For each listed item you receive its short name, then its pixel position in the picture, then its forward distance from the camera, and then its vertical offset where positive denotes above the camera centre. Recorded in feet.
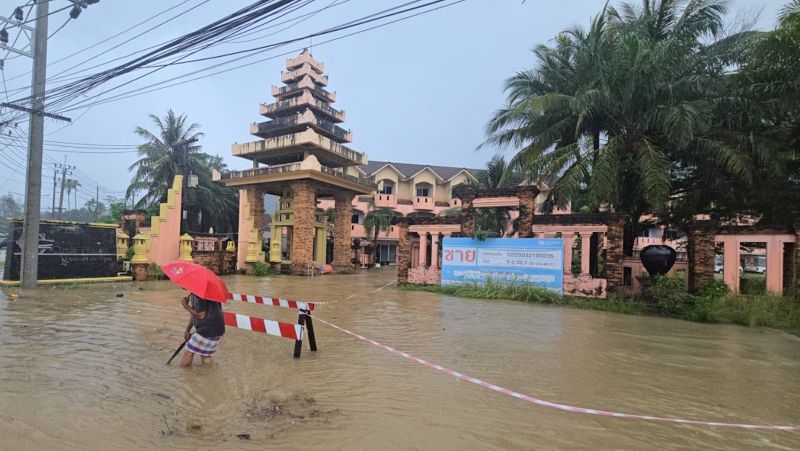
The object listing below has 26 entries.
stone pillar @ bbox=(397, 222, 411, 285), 56.54 -1.54
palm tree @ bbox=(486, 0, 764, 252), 40.16 +14.07
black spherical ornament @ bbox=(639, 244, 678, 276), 42.06 -0.96
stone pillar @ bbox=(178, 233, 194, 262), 65.16 -1.55
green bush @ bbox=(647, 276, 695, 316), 36.68 -4.01
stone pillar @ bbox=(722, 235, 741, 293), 36.78 -1.00
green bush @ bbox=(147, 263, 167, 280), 60.49 -4.99
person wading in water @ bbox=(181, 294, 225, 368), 17.40 -3.63
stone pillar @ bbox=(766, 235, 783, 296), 35.55 -1.13
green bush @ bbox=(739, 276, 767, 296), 36.78 -3.03
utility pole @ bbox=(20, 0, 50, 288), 44.29 +5.58
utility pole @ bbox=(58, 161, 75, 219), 142.60 +19.95
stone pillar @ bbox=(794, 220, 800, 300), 34.55 -0.48
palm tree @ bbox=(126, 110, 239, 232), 103.40 +16.26
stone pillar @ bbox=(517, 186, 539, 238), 47.78 +4.08
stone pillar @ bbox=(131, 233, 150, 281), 58.70 -3.15
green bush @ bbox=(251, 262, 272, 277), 77.05 -5.35
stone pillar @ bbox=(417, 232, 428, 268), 55.62 -0.94
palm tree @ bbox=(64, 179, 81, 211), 189.10 +21.94
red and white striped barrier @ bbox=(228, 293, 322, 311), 24.98 -3.64
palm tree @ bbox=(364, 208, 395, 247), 106.52 +5.55
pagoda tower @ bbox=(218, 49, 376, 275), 80.94 +12.81
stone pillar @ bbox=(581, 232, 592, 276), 43.55 -0.33
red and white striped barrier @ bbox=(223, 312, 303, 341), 18.43 -3.73
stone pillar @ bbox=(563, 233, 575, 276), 44.68 -0.49
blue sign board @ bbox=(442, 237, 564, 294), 45.21 -1.78
